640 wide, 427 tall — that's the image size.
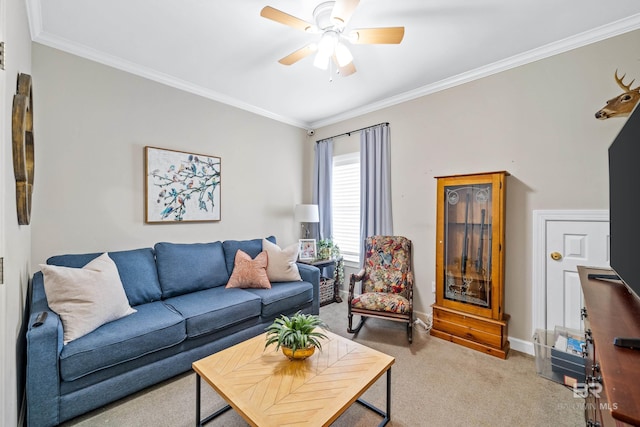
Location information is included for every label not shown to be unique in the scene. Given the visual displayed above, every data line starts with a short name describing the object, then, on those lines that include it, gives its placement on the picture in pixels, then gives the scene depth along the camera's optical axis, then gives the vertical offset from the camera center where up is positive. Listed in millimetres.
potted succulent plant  1600 -724
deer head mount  1758 +744
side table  3742 -739
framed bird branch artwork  2811 +316
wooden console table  664 -436
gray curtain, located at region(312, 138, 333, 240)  4129 +475
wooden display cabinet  2480 -462
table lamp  3932 +29
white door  2184 -366
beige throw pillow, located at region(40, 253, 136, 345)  1758 -568
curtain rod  3523 +1184
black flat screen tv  1013 +52
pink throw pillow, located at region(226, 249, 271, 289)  2873 -630
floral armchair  2766 -770
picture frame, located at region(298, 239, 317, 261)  3902 -503
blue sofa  1567 -819
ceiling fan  1661 +1236
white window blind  3918 +158
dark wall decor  1394 +370
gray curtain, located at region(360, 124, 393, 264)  3451 +420
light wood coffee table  1248 -891
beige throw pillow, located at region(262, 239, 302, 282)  3082 -568
